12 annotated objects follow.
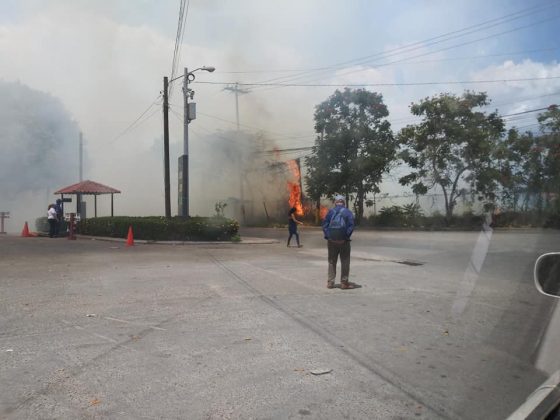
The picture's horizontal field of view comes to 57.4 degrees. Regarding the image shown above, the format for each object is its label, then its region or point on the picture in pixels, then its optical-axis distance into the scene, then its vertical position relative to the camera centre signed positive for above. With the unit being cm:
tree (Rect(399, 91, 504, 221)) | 2180 +336
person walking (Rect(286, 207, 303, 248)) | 1437 -5
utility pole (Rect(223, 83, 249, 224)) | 2988 +290
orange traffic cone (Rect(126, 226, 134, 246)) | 1543 -52
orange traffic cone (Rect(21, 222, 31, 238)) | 2063 -32
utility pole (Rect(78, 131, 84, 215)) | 3806 +496
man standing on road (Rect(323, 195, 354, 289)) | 738 -30
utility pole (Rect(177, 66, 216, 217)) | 1859 +261
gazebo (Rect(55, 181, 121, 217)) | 2123 +144
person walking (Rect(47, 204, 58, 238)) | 1906 +15
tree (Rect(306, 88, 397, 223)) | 2653 +390
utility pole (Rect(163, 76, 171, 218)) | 1920 +319
